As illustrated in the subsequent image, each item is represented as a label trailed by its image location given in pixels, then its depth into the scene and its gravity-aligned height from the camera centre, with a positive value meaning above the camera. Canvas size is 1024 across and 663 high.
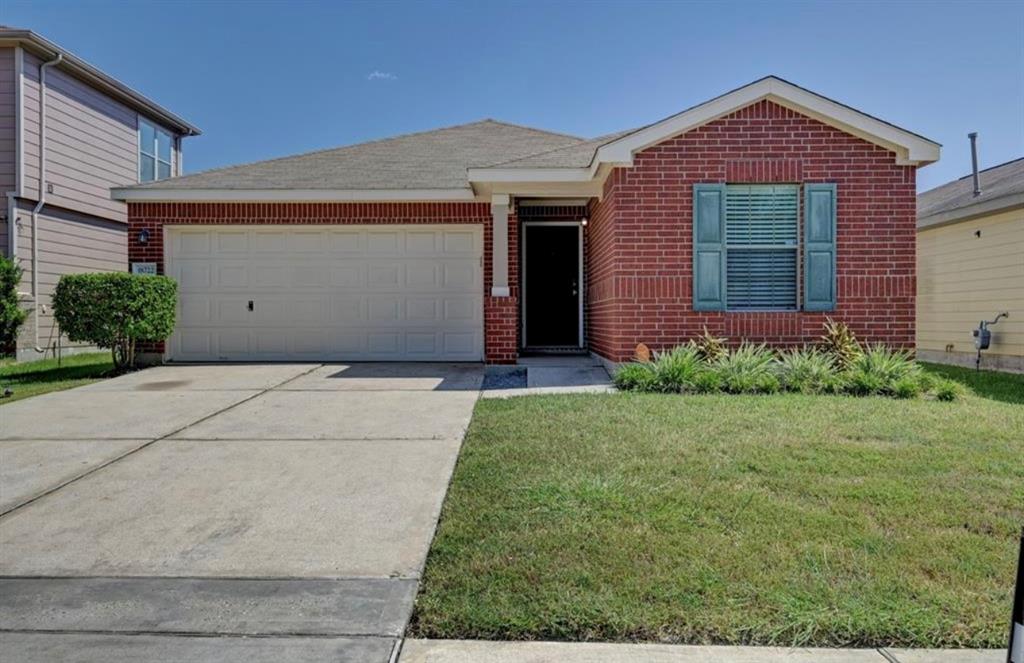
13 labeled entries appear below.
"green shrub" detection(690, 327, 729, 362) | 8.12 -0.37
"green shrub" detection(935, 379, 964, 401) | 7.02 -0.79
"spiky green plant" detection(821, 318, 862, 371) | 7.97 -0.31
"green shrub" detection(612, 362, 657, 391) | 7.41 -0.70
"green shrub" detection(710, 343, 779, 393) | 7.29 -0.61
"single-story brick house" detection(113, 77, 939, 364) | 8.45 +1.23
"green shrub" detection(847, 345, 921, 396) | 7.23 -0.62
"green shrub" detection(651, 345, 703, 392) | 7.40 -0.63
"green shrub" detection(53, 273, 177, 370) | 9.19 +0.13
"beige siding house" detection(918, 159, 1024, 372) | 10.44 +0.91
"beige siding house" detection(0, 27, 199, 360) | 12.44 +3.29
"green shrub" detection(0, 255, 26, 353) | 11.26 +0.24
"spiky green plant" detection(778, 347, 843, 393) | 7.31 -0.64
